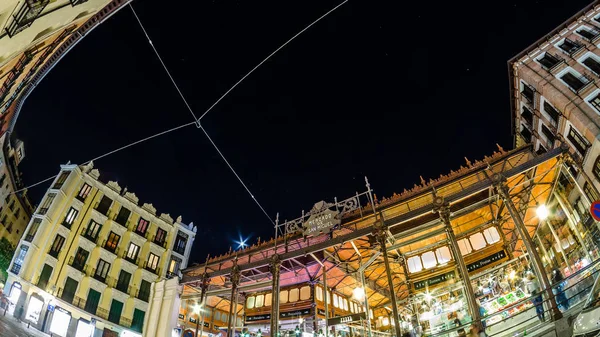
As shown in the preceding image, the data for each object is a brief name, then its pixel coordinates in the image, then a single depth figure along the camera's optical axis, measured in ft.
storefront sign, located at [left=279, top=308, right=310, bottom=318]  73.56
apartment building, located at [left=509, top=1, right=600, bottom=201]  68.03
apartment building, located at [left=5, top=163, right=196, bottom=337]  107.14
